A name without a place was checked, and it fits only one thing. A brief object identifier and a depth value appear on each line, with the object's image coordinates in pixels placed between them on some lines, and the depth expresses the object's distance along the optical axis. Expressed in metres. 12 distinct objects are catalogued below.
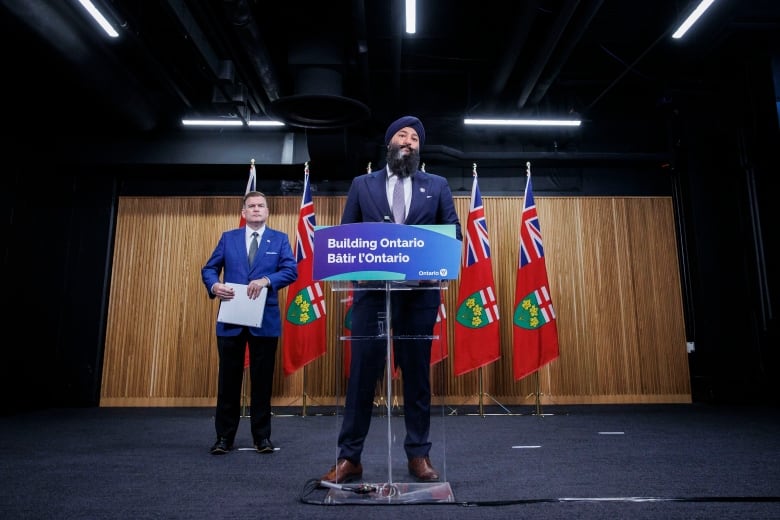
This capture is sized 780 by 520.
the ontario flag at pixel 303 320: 4.72
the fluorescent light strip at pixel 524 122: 5.43
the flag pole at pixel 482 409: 4.49
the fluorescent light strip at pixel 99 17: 3.56
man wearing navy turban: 1.72
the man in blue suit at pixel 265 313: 2.66
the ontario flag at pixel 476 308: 4.64
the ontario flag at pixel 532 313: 4.74
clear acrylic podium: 1.62
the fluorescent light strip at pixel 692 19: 3.75
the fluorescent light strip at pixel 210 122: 5.42
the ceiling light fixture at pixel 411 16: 3.71
